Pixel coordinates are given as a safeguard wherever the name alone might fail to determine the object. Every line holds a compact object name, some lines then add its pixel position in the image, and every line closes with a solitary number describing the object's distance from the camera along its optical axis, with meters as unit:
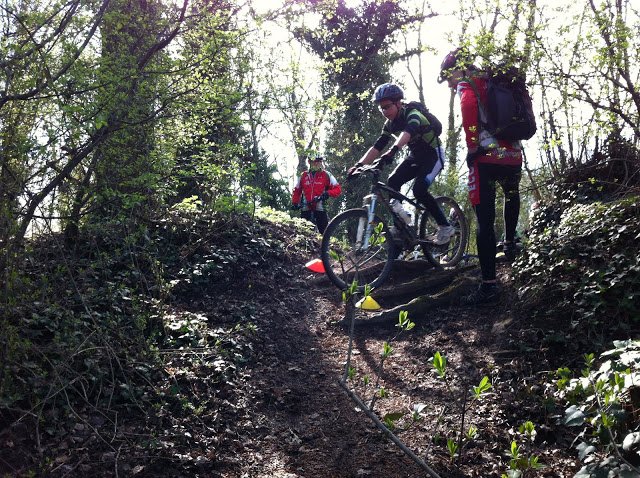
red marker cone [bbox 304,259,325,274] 6.70
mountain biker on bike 6.15
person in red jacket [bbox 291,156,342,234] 10.39
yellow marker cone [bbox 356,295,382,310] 3.78
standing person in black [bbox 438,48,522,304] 5.12
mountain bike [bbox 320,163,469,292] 6.19
